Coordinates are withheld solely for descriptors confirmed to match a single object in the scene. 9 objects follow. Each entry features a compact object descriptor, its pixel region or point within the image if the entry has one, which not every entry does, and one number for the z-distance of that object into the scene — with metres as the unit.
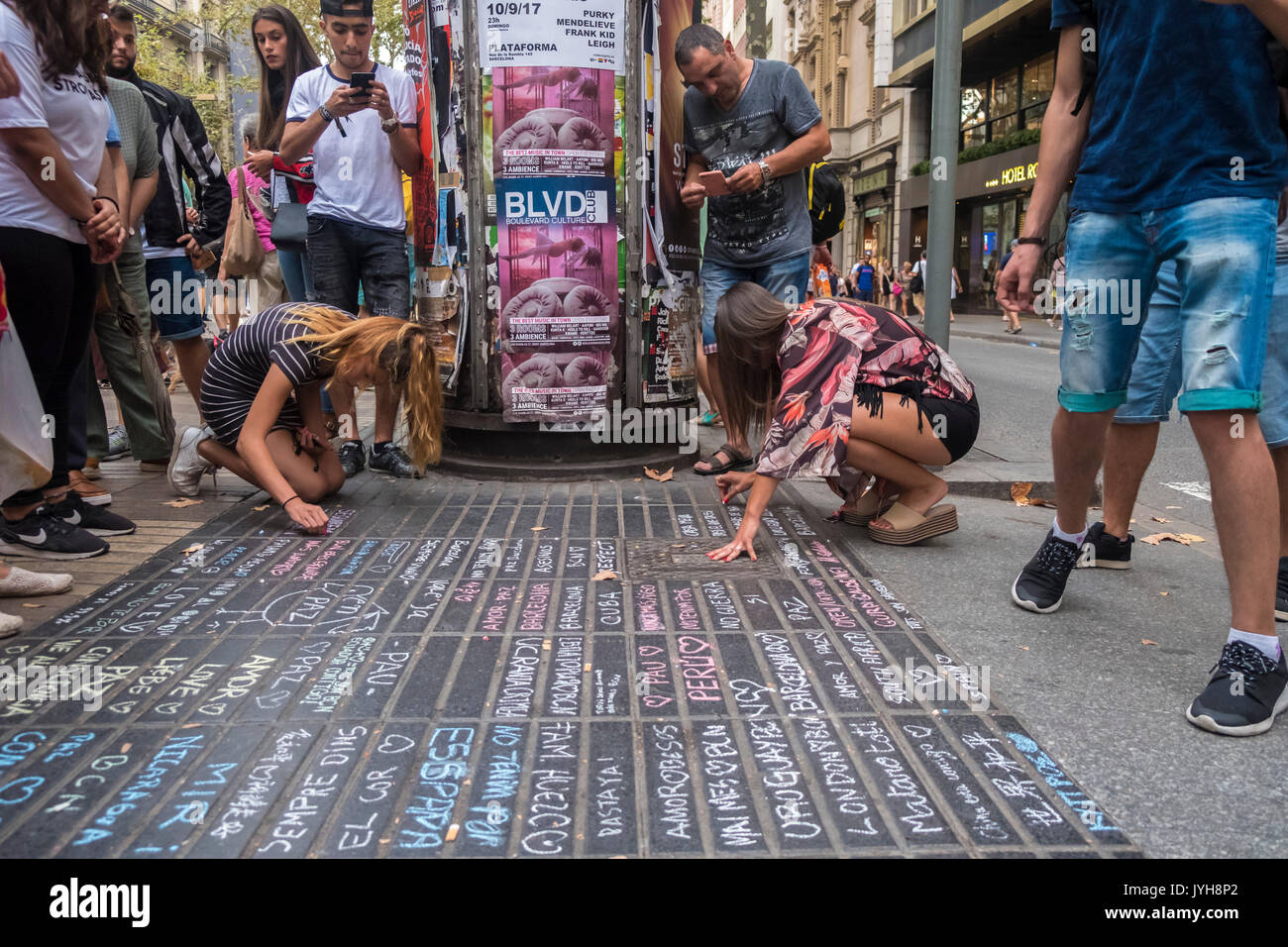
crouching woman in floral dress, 3.67
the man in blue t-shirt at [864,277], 27.17
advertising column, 4.91
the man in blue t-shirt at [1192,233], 2.38
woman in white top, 3.44
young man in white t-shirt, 5.07
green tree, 23.56
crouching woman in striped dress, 4.10
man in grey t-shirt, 4.87
